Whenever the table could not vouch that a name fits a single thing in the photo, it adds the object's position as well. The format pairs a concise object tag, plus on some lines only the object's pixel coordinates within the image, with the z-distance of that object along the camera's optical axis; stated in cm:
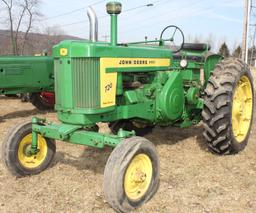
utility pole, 1279
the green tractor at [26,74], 557
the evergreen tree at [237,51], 3438
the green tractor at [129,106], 248
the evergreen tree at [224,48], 3445
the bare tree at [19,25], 2111
